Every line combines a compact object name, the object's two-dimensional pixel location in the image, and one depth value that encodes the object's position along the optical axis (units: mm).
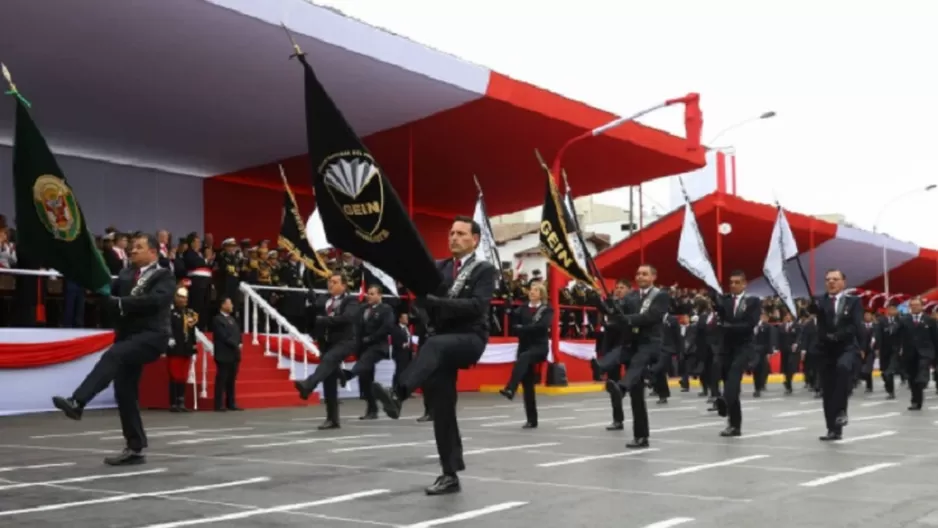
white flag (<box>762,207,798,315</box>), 15078
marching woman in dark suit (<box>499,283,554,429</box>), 14352
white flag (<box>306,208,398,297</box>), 20625
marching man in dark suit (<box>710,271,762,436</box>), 13502
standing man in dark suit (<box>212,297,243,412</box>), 17516
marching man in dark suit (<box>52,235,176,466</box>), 9297
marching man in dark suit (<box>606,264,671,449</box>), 11375
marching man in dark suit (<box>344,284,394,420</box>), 15117
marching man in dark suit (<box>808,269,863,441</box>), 12172
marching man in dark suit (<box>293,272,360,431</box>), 13859
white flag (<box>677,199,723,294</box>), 17453
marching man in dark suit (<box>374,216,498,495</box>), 7566
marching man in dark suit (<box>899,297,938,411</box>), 20875
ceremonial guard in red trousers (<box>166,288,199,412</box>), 17359
